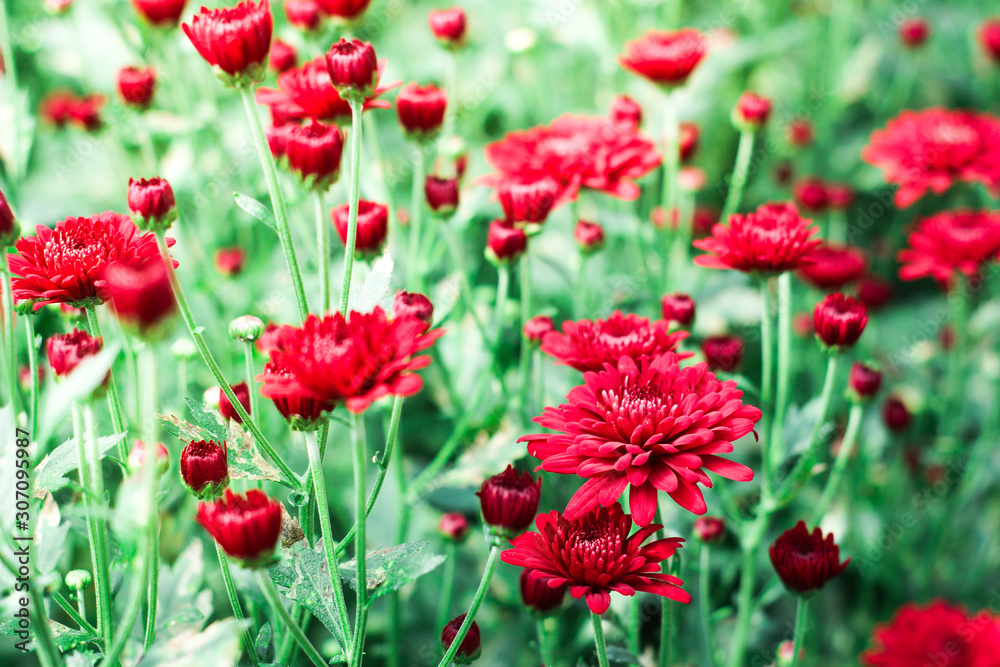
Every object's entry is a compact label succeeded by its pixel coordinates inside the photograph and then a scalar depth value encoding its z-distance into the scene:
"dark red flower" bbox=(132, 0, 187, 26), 0.72
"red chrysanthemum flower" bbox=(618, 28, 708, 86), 0.71
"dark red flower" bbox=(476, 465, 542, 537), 0.56
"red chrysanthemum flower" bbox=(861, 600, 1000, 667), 0.65
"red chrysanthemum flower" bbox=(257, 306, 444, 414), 0.52
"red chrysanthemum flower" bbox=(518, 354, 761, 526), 0.56
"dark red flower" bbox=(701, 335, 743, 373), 0.66
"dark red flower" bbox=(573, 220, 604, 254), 0.69
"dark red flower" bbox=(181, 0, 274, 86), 0.56
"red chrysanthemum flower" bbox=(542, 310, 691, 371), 0.60
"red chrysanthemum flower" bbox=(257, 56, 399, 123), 0.61
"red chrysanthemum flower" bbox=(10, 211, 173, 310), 0.56
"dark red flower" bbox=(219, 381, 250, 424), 0.58
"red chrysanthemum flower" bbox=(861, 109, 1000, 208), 0.79
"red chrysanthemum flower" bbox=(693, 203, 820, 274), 0.62
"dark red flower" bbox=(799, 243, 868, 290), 0.75
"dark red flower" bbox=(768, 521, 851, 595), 0.60
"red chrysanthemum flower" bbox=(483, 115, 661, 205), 0.68
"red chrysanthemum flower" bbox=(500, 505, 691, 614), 0.56
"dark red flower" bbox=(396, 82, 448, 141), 0.66
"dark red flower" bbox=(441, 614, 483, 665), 0.57
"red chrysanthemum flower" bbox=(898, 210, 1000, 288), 0.73
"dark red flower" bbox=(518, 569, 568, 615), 0.59
